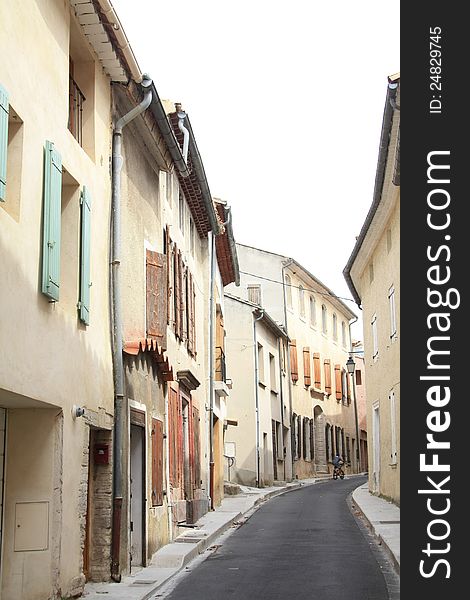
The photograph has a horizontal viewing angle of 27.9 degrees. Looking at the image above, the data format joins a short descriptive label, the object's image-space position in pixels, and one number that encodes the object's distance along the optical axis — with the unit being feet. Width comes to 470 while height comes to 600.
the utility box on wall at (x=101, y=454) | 37.63
